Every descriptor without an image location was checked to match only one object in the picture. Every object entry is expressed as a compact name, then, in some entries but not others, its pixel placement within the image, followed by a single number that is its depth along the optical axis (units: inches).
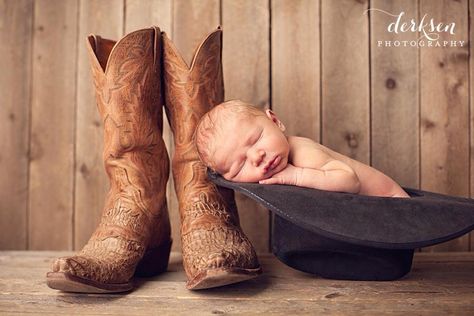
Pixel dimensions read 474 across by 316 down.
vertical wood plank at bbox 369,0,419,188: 72.6
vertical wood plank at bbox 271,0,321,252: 73.7
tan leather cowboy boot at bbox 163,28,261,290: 48.3
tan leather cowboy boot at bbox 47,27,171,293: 49.7
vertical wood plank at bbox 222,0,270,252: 73.6
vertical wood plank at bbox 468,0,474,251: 72.1
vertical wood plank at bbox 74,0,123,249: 75.3
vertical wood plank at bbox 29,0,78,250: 75.9
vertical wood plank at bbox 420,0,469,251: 72.3
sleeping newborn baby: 48.7
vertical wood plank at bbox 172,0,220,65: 74.3
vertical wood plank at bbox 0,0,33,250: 76.2
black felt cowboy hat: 40.0
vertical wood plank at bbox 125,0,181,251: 74.4
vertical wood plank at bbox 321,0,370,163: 73.0
